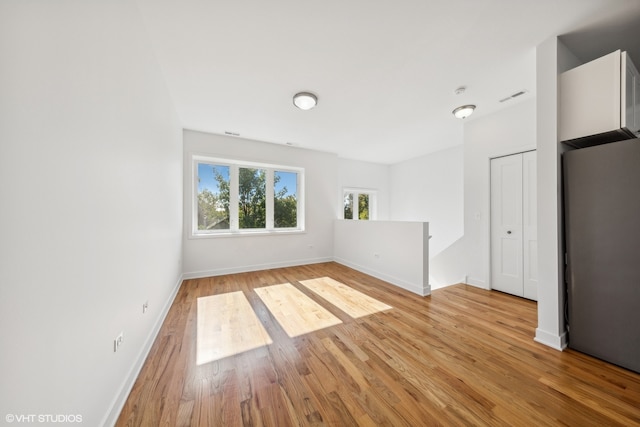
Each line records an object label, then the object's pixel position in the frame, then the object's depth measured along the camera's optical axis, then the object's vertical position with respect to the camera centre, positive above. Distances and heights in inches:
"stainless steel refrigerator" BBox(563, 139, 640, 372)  64.2 -11.7
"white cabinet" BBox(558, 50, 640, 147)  65.9 +35.8
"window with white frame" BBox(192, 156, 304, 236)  162.4 +13.9
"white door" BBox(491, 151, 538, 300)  115.5 -6.7
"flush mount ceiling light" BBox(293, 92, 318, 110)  106.0 +56.7
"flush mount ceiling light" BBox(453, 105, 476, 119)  117.9 +56.1
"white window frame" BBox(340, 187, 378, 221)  238.1 +19.1
